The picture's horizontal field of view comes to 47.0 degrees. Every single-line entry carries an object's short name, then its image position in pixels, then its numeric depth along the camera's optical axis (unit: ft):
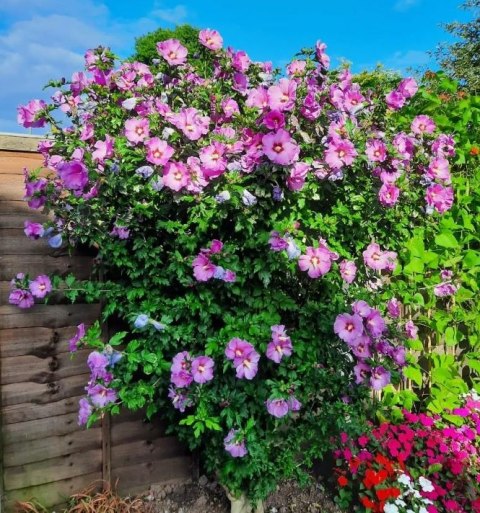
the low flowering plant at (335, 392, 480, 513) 8.22
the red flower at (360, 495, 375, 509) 8.04
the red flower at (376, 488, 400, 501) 7.98
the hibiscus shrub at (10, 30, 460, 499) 6.44
